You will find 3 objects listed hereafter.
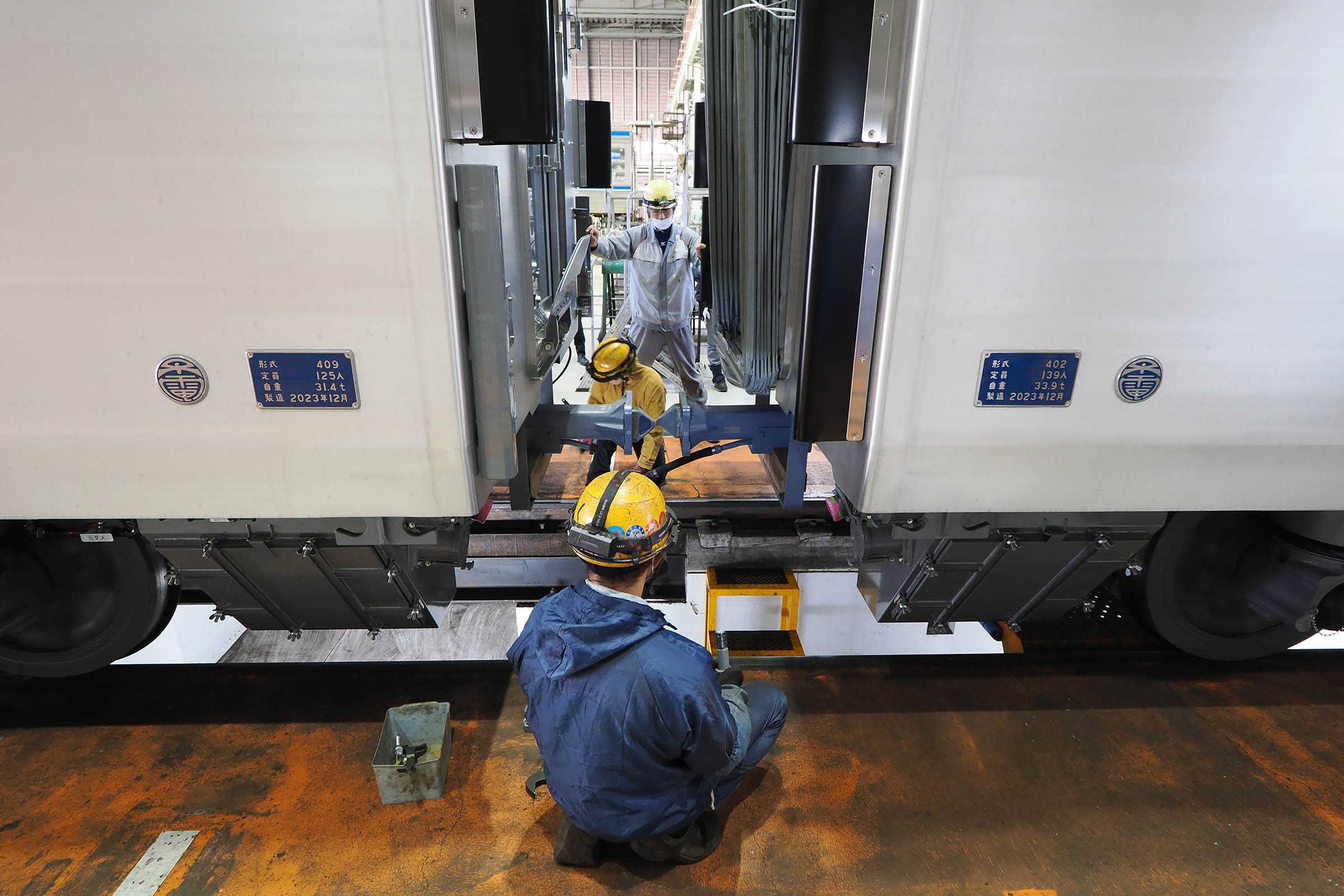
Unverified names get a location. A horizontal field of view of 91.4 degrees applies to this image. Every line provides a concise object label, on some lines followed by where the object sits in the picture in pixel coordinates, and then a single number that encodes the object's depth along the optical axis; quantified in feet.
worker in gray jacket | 15.03
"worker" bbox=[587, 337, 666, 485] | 9.70
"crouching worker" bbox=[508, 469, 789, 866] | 4.77
